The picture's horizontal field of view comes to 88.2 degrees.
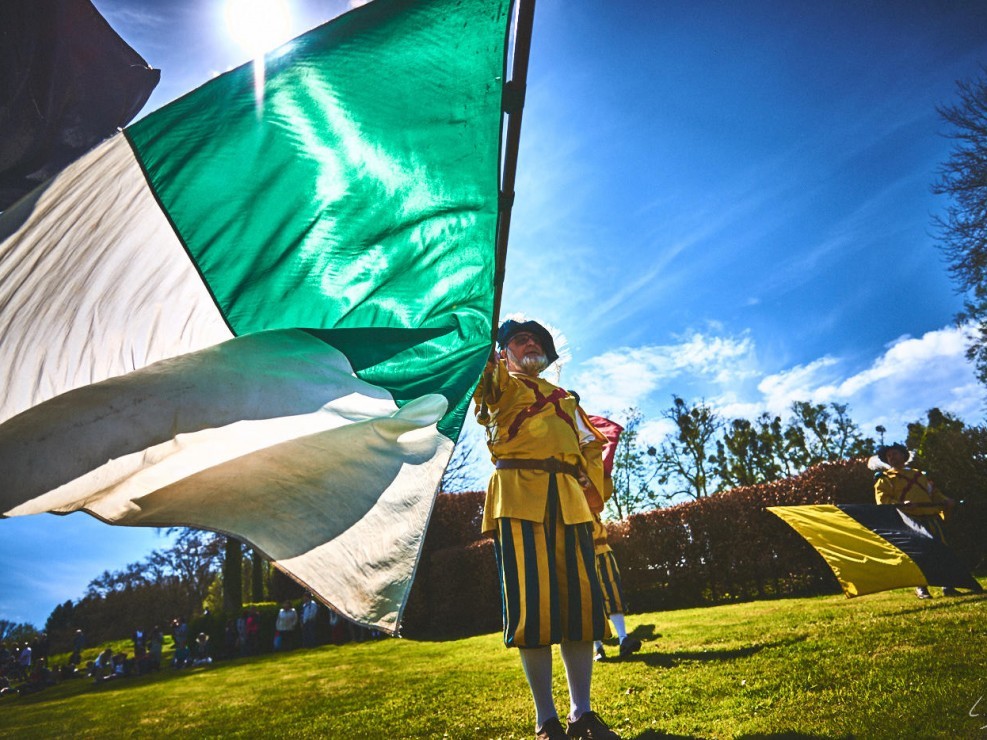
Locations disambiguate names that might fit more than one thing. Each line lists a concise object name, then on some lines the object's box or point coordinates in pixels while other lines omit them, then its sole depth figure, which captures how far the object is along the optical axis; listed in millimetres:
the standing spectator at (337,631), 14461
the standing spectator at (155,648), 15680
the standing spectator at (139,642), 15742
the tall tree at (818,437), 37062
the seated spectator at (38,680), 14255
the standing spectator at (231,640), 16109
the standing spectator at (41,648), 17062
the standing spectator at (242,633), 15664
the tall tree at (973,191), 15406
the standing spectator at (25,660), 17878
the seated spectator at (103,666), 14941
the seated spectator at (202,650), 15492
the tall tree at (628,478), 29453
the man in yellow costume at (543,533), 2564
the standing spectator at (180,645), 15867
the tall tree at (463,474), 25177
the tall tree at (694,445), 31938
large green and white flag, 2062
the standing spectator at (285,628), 14664
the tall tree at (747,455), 34688
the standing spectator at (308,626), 14641
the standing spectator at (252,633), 15570
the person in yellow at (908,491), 6898
